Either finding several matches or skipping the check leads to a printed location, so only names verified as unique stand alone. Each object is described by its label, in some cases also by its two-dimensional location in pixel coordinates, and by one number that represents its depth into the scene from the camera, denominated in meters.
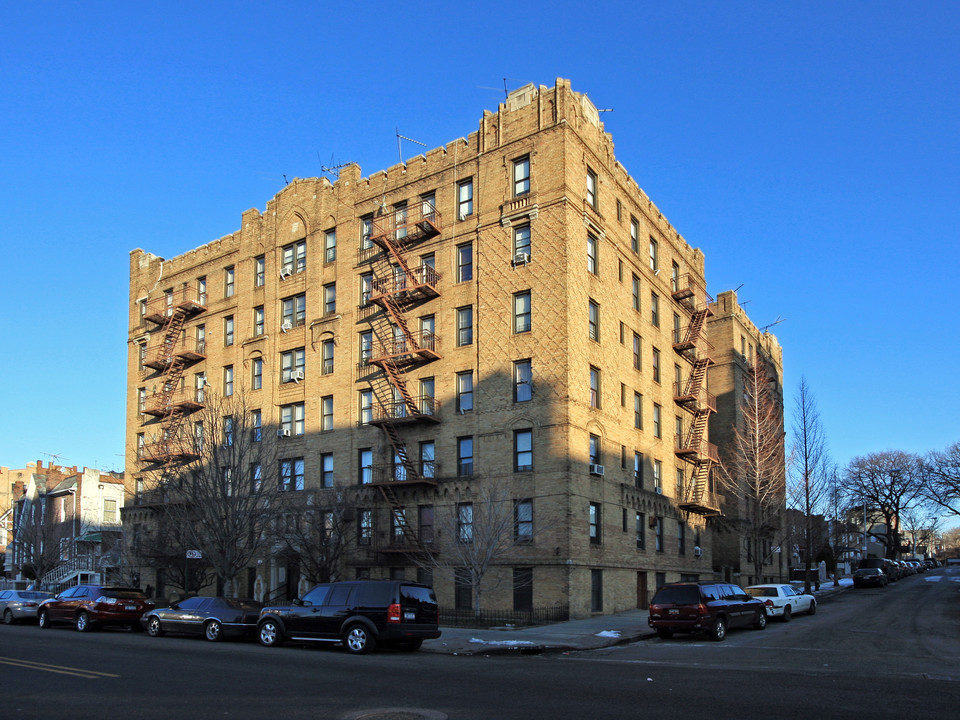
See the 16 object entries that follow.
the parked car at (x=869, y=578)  58.69
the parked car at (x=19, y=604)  30.45
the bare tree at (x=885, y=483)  105.25
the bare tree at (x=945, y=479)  80.12
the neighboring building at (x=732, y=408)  48.94
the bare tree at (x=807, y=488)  47.72
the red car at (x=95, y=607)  26.97
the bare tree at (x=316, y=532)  36.03
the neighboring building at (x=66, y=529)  55.28
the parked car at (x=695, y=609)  23.72
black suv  20.05
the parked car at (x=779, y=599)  29.88
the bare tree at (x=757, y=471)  43.34
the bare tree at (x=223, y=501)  33.09
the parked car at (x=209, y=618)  23.81
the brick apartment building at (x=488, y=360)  33.97
